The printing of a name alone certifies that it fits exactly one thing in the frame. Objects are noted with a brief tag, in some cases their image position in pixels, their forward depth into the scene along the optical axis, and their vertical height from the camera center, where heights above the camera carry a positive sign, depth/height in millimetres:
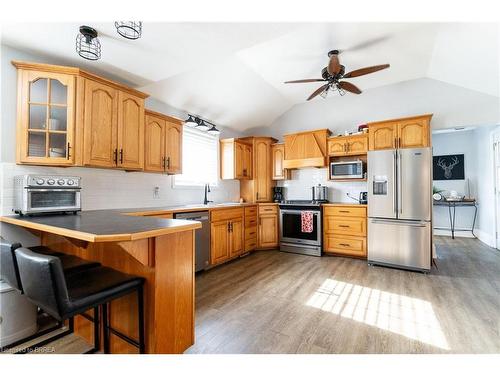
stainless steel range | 4180 -729
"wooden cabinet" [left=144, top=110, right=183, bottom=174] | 2938 +634
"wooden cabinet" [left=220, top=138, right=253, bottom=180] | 4539 +625
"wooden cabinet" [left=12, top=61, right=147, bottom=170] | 2086 +704
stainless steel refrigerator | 3324 -253
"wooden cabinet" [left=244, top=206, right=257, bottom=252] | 4246 -696
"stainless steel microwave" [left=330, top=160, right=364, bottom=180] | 4117 +387
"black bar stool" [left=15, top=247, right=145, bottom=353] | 1077 -526
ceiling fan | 2917 +1542
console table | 5398 -344
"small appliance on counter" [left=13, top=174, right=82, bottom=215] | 1958 -28
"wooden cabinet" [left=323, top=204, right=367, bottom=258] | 3912 -668
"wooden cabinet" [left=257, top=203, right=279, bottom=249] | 4543 -692
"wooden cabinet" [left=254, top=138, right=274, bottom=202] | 4945 +443
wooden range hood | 4430 +817
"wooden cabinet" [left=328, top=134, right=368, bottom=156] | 4074 +827
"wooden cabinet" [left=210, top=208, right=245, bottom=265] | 3459 -692
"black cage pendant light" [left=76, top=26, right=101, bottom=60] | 1983 +1333
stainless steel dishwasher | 3135 -685
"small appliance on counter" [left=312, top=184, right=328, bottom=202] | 4594 -44
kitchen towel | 4211 -548
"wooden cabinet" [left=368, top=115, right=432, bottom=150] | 3453 +890
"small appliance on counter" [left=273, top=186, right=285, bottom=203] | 5098 -69
